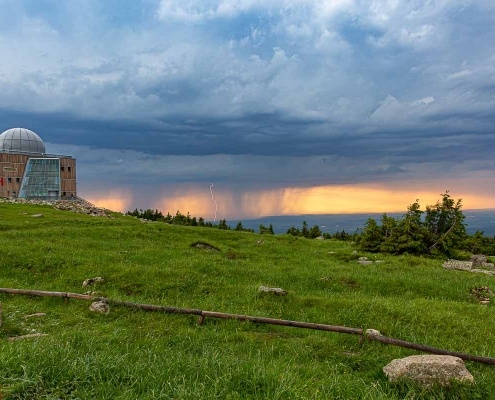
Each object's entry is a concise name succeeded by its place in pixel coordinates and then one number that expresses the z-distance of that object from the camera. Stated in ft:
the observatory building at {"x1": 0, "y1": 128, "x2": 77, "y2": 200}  255.50
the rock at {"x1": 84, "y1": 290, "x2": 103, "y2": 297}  45.88
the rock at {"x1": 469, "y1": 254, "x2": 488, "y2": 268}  88.51
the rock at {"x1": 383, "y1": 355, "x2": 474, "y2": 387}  23.15
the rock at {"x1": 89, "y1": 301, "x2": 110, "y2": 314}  38.72
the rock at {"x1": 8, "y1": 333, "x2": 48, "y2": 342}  29.50
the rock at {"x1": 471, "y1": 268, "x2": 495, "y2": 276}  72.31
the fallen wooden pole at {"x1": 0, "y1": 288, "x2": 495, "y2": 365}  27.78
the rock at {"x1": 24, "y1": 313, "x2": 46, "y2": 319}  37.32
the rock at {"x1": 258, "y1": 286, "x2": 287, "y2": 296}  47.29
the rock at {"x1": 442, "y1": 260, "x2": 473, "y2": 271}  77.04
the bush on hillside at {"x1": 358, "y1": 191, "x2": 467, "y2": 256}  91.40
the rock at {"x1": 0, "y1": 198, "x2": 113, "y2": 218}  189.30
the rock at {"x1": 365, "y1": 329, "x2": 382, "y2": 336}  31.98
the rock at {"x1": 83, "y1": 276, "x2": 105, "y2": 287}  51.75
